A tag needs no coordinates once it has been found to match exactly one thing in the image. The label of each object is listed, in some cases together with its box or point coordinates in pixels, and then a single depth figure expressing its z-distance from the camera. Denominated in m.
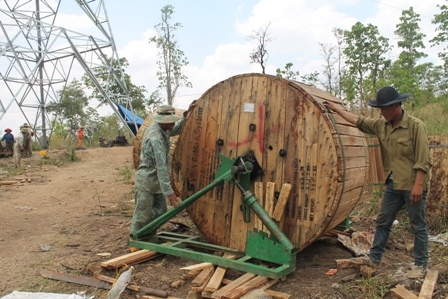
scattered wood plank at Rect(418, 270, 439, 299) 3.45
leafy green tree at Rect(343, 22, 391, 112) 18.60
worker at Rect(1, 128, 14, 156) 16.92
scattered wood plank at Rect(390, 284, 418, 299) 3.44
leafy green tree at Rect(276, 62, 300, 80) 16.97
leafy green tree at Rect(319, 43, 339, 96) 18.54
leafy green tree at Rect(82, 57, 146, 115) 28.58
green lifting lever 3.93
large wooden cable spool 4.05
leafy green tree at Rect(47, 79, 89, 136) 28.80
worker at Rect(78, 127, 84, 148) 21.80
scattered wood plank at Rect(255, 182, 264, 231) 4.39
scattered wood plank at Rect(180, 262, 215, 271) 4.18
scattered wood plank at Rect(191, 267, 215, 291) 3.84
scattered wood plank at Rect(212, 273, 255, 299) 3.56
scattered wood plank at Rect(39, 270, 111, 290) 4.16
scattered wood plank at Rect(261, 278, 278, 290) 3.78
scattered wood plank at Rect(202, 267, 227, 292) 3.73
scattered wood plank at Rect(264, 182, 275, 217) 4.27
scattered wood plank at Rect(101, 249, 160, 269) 4.39
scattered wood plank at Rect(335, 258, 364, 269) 4.21
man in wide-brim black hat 3.83
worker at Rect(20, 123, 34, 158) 16.82
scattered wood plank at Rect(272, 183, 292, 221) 4.17
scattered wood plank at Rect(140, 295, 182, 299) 3.82
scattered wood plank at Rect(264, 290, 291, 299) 3.58
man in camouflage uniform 4.69
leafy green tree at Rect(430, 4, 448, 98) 21.81
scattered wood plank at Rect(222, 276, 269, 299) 3.51
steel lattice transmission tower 16.16
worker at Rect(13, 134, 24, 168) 14.34
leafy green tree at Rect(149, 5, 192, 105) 27.06
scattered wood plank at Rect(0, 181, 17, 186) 11.22
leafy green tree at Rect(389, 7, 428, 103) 20.73
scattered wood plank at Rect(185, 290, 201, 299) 3.74
